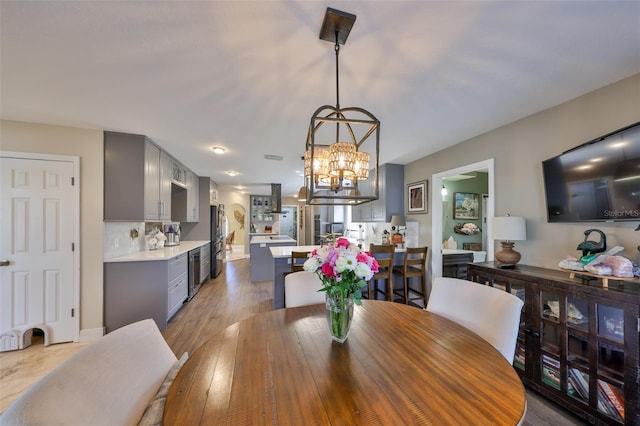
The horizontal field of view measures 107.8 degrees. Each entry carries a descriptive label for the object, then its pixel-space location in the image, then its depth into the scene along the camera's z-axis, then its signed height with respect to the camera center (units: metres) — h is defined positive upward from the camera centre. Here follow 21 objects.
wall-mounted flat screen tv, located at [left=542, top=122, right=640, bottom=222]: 1.61 +0.26
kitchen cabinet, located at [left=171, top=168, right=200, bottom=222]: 4.73 +0.29
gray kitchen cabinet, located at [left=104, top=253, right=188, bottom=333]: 2.79 -0.94
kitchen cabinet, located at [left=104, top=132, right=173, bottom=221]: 2.82 +0.49
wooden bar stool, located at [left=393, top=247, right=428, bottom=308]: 3.25 -0.83
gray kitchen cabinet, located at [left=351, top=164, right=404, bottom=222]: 4.28 +0.41
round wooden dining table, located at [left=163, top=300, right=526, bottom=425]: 0.72 -0.63
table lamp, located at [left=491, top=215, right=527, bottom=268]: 2.23 -0.21
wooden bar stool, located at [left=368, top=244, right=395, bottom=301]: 3.08 -0.70
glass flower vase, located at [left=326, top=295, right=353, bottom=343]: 1.15 -0.50
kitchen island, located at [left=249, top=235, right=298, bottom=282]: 5.16 -0.99
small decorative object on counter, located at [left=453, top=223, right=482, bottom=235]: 4.70 -0.31
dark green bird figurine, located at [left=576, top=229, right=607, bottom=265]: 1.74 -0.26
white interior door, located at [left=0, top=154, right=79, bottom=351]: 2.46 -0.37
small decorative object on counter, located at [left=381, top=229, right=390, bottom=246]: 4.39 -0.43
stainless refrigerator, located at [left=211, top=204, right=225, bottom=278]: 5.61 -0.68
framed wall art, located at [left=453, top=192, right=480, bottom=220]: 4.74 +0.18
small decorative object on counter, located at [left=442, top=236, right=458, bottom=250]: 4.37 -0.57
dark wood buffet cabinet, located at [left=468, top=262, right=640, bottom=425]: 1.42 -0.92
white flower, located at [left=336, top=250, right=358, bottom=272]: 1.08 -0.22
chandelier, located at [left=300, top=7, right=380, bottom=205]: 1.23 +0.34
